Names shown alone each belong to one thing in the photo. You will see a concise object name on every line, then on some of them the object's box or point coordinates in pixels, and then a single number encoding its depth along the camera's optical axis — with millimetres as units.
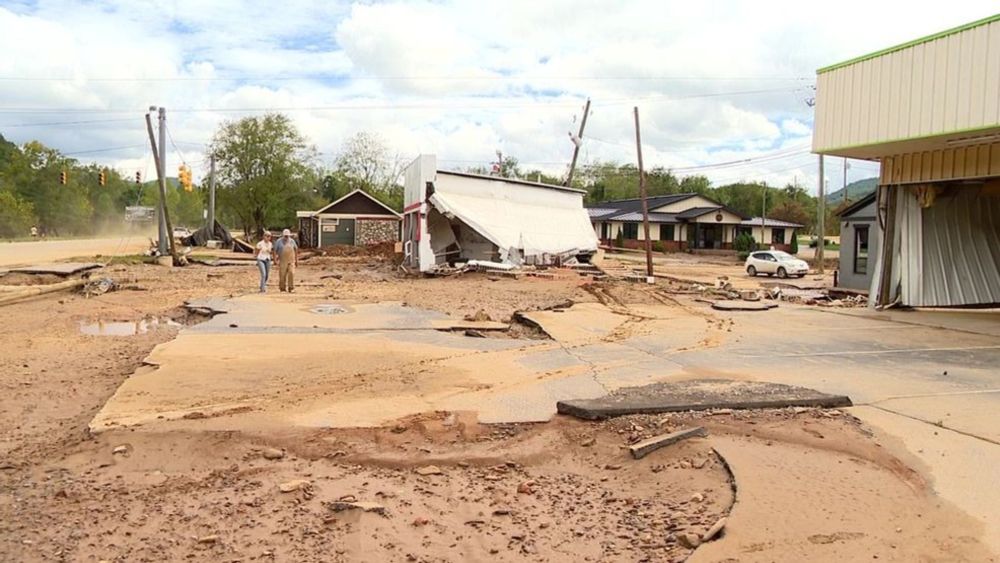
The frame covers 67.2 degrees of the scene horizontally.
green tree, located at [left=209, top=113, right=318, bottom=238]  62594
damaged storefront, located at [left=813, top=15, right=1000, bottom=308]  12742
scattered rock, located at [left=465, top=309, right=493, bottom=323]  14191
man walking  20766
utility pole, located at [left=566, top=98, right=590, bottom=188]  43453
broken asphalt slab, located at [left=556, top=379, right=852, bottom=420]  6645
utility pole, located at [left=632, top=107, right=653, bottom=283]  29453
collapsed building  30078
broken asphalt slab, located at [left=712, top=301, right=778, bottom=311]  18109
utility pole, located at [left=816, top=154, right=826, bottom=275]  40094
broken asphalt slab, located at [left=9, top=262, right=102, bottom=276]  23938
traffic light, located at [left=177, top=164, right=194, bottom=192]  35844
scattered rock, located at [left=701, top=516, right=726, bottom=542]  4242
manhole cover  15685
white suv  37344
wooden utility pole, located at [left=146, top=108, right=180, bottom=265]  34062
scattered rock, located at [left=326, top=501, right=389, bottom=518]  4753
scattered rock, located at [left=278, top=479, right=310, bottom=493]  5079
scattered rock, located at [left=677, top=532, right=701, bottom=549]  4215
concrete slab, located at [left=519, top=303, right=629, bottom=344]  12562
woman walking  20602
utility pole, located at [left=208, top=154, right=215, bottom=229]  51347
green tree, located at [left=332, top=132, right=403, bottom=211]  82688
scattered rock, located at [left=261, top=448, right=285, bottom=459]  5725
